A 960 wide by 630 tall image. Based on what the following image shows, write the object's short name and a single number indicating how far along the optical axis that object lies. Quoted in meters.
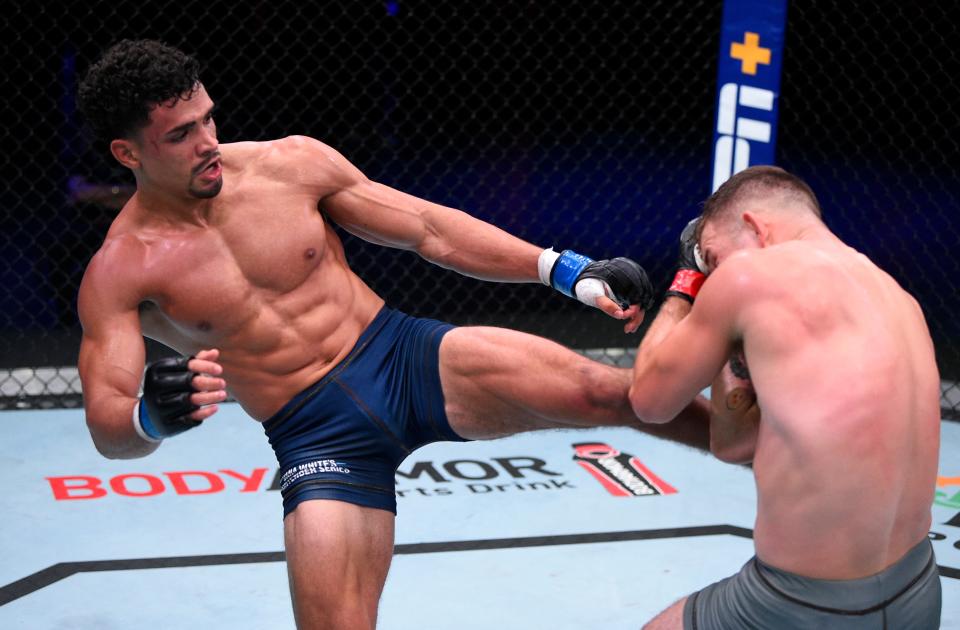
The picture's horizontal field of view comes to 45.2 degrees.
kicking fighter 2.34
